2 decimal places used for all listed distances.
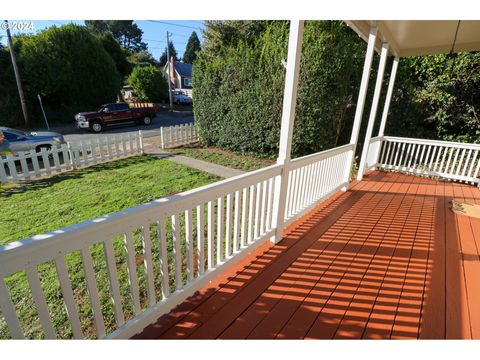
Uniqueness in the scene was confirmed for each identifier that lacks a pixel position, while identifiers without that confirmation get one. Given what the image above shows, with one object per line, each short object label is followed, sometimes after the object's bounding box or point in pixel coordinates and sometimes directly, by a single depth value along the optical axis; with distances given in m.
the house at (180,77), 32.19
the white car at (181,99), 26.45
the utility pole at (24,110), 8.27
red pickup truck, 11.27
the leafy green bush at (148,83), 19.56
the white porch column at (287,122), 2.08
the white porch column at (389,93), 5.15
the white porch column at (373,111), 4.29
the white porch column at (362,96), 3.59
